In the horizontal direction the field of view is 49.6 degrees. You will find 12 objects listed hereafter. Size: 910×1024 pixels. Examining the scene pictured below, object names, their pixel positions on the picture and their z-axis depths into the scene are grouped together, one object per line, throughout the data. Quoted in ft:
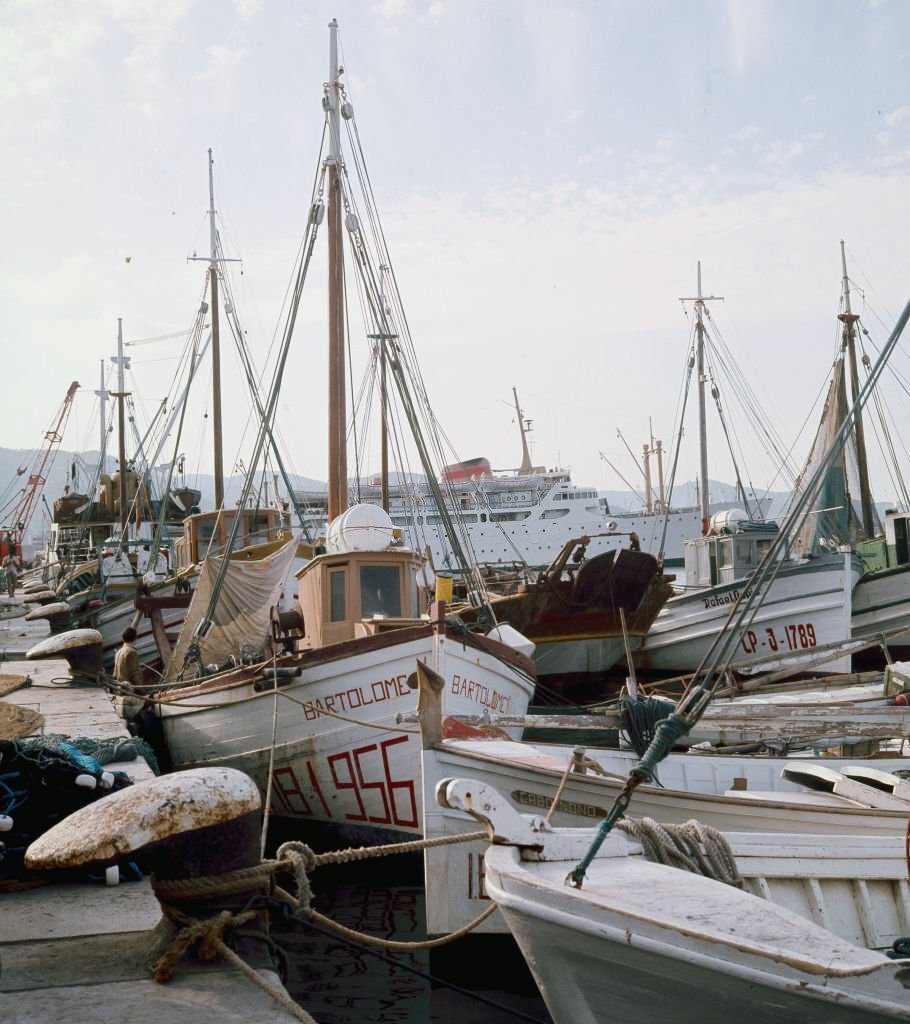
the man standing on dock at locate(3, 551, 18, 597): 137.62
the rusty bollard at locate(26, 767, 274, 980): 13.06
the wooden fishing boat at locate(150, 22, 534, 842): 33.88
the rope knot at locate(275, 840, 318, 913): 13.62
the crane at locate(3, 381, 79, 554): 255.70
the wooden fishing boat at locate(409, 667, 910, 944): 19.90
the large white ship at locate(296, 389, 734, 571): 195.83
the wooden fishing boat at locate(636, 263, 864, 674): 71.72
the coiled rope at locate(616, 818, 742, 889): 16.44
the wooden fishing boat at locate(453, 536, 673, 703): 70.95
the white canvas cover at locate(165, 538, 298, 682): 45.06
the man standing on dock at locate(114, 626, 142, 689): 50.16
